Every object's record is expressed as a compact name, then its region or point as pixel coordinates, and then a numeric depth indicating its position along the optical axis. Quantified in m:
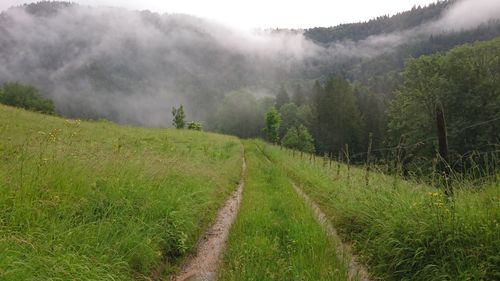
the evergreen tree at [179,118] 77.47
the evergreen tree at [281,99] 111.50
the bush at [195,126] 72.81
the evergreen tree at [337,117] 66.06
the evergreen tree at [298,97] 112.12
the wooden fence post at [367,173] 10.89
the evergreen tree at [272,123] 74.12
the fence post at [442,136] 7.56
